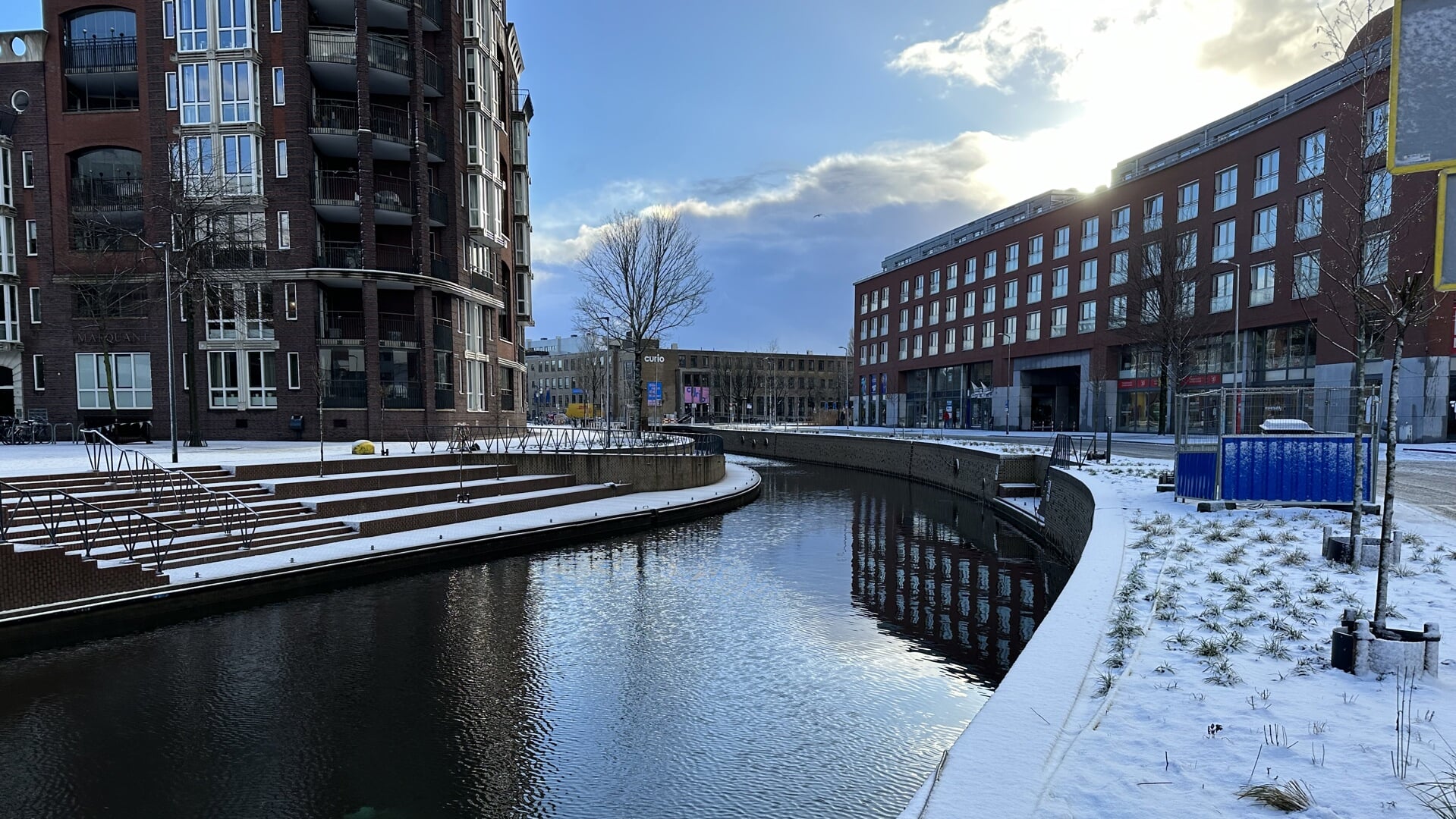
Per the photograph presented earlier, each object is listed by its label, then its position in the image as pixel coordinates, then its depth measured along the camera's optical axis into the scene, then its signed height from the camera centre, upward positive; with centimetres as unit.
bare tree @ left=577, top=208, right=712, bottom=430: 4172 +579
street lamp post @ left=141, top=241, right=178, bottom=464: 1862 +240
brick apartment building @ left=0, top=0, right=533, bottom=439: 2850 +705
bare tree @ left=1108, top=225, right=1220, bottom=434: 3841 +476
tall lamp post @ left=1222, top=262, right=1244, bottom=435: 4211 +216
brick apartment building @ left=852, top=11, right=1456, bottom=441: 3450 +692
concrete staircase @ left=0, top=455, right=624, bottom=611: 1098 -290
